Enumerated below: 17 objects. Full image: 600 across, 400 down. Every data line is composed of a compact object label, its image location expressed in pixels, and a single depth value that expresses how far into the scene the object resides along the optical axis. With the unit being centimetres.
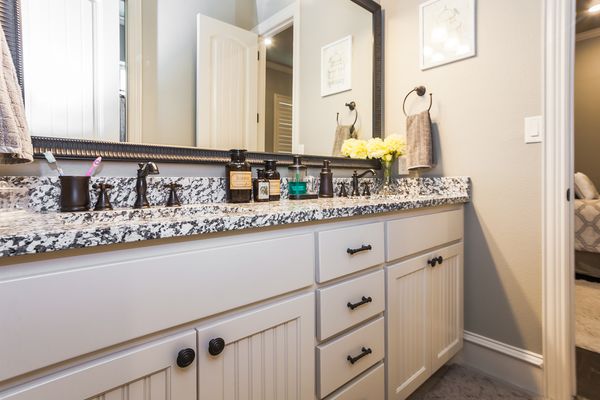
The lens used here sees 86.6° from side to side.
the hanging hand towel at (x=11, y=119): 72
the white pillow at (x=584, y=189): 305
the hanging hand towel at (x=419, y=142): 164
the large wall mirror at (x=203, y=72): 93
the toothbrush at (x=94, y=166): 94
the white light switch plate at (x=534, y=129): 135
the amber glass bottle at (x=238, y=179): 117
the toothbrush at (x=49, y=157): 88
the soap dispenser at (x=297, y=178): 141
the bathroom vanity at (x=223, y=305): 50
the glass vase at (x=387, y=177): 171
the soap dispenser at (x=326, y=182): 150
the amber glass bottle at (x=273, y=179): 129
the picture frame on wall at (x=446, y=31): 155
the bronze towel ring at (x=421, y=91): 170
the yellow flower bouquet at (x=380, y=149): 164
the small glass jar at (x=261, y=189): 125
